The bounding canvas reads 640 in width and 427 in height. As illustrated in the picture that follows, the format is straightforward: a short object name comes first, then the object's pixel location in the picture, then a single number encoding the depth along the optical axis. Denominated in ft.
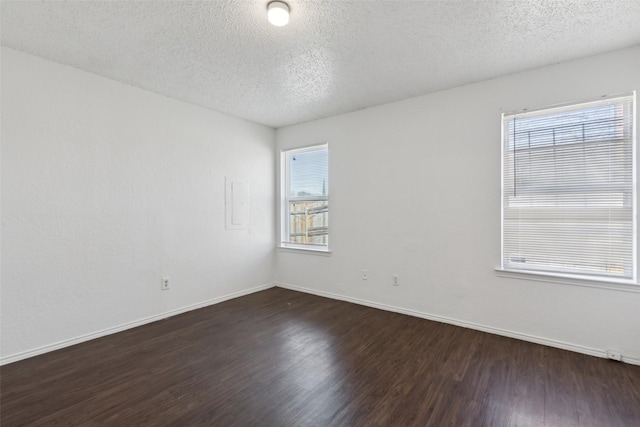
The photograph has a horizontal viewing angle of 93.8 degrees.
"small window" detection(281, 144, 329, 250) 14.88
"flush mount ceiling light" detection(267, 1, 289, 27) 6.41
